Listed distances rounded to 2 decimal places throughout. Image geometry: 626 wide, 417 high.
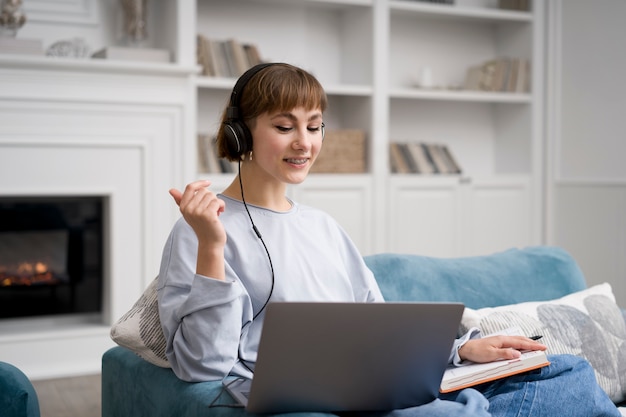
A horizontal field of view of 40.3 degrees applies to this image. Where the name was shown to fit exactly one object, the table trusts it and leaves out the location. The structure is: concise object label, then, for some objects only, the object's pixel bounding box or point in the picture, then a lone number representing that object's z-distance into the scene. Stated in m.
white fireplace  3.78
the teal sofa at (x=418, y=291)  1.63
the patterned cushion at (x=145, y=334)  1.72
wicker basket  4.61
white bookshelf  4.35
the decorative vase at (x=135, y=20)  4.05
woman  1.57
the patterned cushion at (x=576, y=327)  2.13
